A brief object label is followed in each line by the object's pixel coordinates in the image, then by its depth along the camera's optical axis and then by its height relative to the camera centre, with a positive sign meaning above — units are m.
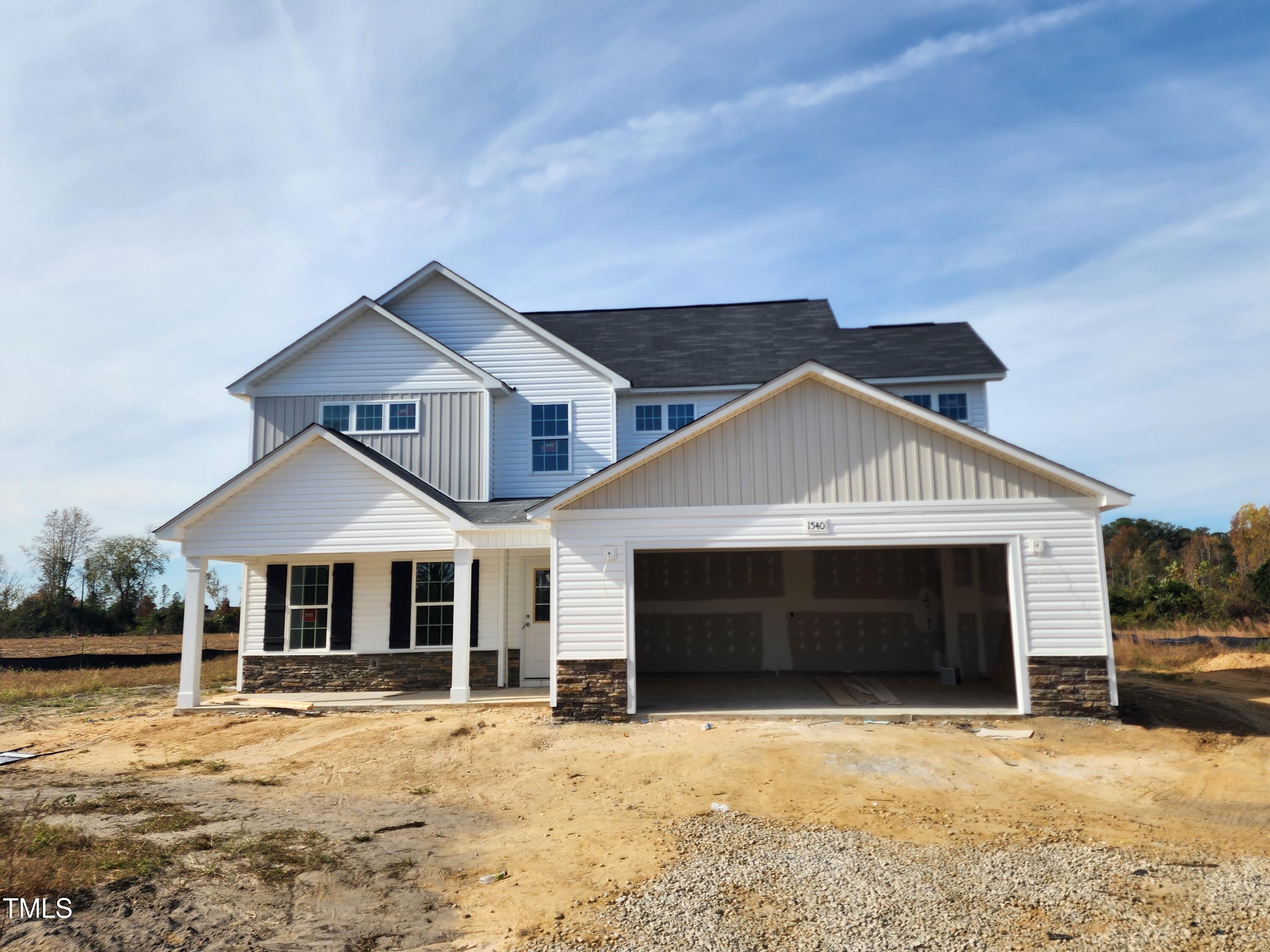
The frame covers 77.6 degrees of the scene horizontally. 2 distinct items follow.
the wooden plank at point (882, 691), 13.46 -1.91
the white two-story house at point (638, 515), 12.02 +1.17
